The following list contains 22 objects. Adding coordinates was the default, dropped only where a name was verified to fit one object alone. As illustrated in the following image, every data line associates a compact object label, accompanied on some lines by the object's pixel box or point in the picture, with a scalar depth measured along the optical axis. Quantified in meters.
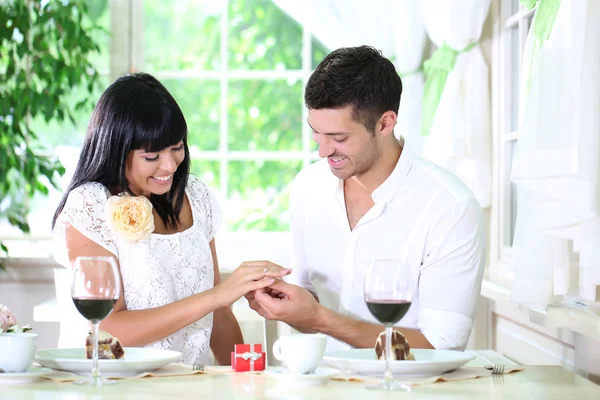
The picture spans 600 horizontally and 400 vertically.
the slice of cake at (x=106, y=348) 2.61
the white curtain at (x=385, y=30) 4.60
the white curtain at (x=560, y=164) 2.69
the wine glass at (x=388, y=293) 2.42
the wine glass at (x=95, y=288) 2.43
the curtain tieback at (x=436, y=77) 4.20
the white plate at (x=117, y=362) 2.57
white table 2.40
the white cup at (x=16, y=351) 2.54
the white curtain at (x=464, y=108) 4.10
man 3.00
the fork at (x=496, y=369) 2.64
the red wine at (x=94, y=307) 2.43
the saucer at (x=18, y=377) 2.52
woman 2.94
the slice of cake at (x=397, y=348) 2.60
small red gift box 2.65
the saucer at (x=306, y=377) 2.51
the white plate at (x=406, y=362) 2.56
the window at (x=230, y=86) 5.13
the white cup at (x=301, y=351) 2.52
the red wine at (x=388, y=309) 2.42
